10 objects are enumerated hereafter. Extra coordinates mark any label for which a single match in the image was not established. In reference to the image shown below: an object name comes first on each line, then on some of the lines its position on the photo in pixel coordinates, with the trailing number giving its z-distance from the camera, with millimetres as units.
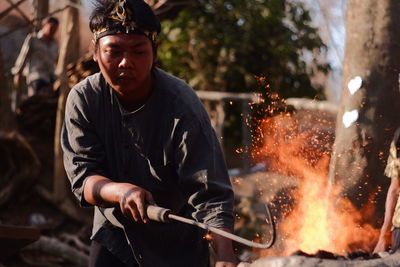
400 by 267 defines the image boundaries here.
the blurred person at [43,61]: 16484
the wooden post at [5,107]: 13851
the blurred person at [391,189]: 7159
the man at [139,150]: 5253
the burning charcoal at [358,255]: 4588
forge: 4534
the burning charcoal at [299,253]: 4500
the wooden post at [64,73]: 14717
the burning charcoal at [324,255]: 4480
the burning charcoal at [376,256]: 4628
